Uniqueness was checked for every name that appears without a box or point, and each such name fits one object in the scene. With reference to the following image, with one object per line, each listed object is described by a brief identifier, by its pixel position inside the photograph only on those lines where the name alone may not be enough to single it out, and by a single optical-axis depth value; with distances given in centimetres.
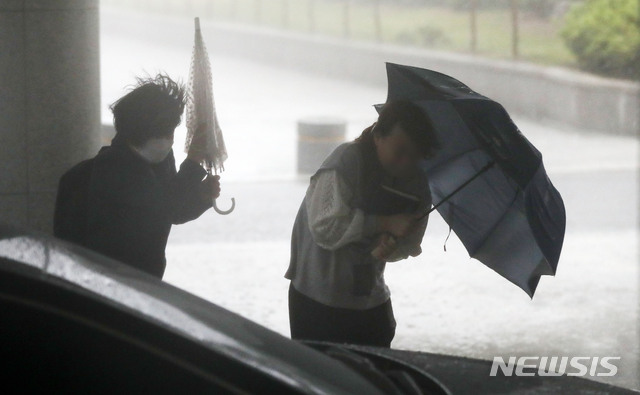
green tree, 3791
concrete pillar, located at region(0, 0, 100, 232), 1228
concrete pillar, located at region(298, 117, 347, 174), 2798
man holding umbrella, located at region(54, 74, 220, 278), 834
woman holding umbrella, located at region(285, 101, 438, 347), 827
